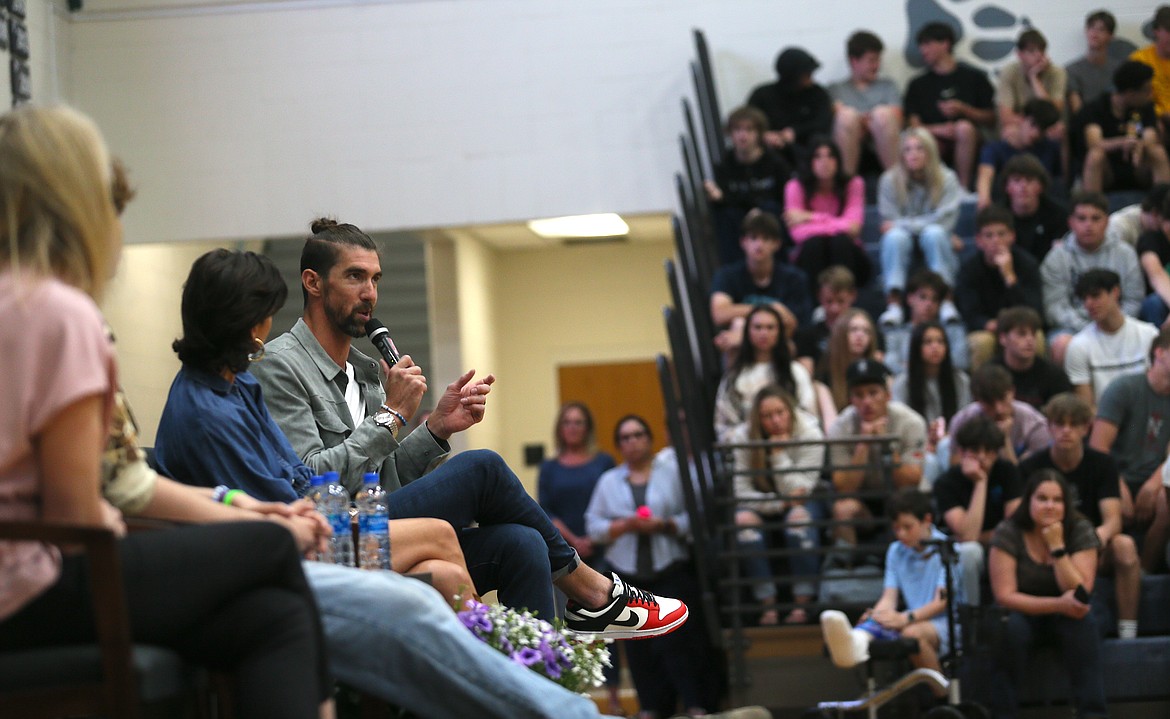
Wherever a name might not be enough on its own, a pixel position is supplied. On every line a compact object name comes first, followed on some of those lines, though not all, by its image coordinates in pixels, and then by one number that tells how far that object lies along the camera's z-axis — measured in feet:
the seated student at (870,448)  37.40
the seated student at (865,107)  47.88
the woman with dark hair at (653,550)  39.14
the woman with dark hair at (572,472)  47.14
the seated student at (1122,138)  46.80
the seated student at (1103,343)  39.81
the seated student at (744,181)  46.55
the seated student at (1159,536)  36.01
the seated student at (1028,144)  46.91
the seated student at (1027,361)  39.01
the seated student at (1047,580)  33.94
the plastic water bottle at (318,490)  17.30
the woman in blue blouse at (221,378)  15.72
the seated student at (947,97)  48.26
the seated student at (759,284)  42.42
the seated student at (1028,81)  48.34
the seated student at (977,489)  36.06
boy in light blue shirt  34.55
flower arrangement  16.75
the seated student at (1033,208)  44.21
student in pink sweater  44.27
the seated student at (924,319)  41.27
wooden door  66.95
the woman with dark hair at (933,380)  39.29
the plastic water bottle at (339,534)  17.01
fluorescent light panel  56.40
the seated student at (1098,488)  35.42
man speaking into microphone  19.06
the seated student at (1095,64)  49.44
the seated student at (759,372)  39.32
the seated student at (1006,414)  37.06
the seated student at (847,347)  38.75
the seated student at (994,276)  42.27
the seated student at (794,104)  47.96
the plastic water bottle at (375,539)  16.81
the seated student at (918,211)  43.75
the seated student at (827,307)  41.70
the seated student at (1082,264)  42.57
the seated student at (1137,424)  37.17
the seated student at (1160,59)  48.03
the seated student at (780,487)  37.63
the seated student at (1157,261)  42.16
